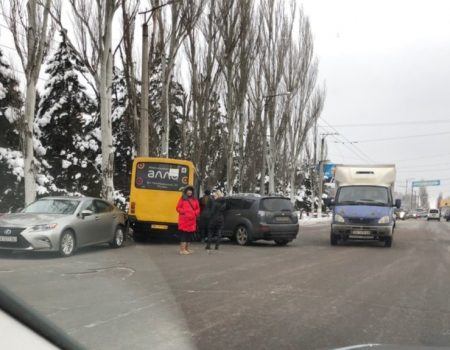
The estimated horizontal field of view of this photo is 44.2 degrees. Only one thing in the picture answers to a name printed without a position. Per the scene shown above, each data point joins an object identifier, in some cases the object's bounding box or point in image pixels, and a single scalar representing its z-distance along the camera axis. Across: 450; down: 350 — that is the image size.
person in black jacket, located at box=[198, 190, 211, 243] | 15.95
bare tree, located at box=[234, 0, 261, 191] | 27.30
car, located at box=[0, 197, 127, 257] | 11.80
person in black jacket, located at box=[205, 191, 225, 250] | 15.34
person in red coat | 14.08
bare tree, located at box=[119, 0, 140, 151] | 19.36
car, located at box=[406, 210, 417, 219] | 97.62
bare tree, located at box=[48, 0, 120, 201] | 18.16
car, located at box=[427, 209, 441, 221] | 78.31
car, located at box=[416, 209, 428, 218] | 102.55
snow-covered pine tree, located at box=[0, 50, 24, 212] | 24.01
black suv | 17.27
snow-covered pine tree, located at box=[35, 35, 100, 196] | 30.95
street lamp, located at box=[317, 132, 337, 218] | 50.06
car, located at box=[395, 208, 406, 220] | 76.12
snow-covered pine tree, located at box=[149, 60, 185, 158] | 24.64
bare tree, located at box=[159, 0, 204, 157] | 21.83
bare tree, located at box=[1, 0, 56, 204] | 17.33
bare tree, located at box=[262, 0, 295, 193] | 34.16
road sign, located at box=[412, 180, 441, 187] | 94.62
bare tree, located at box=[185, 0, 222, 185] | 26.38
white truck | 17.72
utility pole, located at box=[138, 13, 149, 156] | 18.83
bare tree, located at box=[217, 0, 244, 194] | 26.73
